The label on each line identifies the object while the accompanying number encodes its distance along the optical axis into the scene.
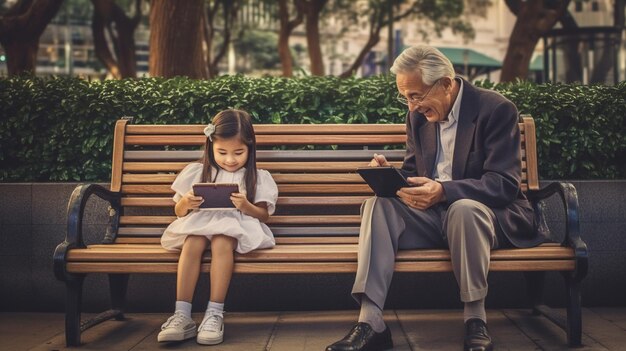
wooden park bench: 5.21
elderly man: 4.29
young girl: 4.61
